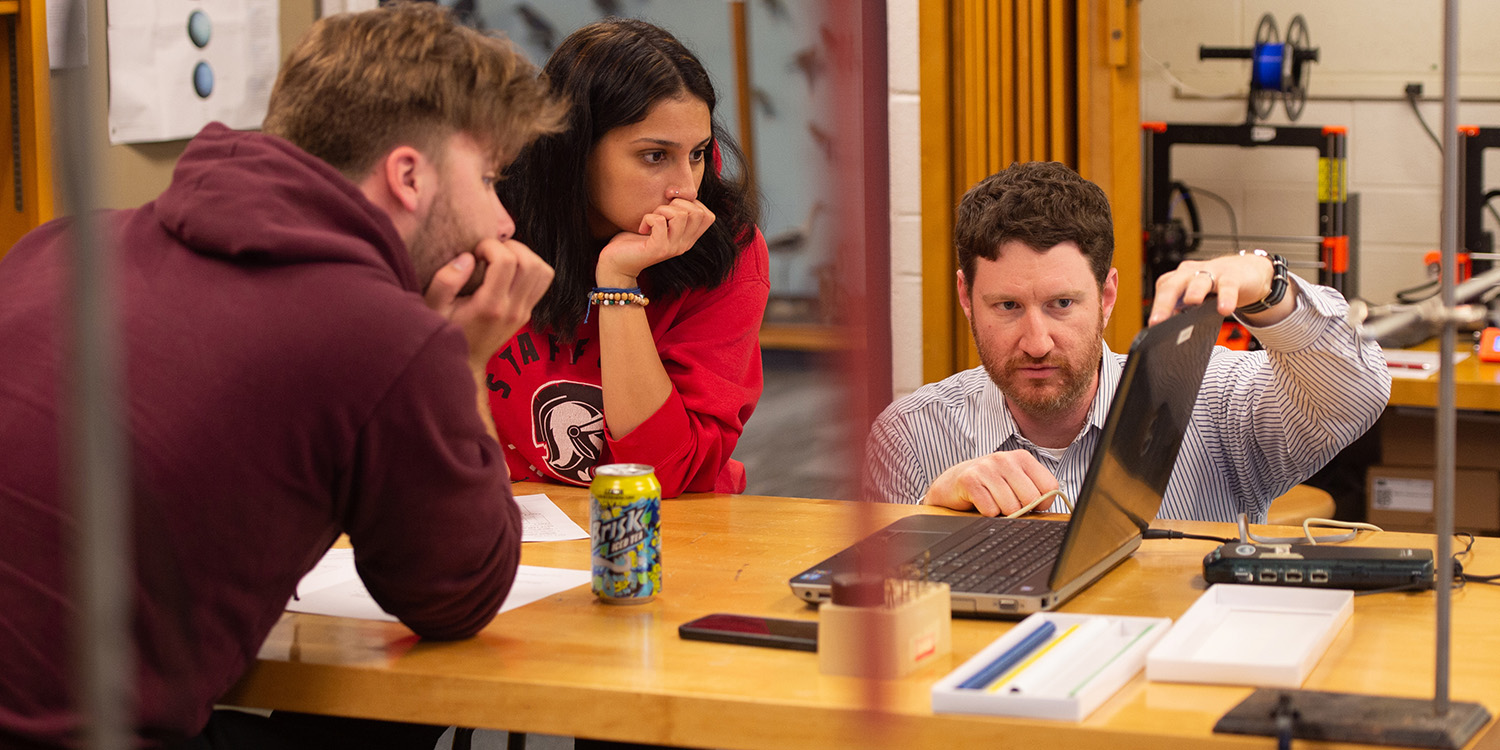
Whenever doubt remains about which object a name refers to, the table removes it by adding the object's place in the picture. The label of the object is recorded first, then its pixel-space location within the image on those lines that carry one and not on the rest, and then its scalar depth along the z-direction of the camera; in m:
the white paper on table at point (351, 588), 3.77
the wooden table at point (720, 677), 3.46
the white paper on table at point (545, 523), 4.04
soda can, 3.73
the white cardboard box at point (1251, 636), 3.49
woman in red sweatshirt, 4.23
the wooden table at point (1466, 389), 5.08
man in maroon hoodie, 3.46
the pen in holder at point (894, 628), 3.51
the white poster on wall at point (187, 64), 5.50
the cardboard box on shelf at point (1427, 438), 5.65
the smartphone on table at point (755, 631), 3.61
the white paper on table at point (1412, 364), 5.37
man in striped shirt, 4.10
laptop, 3.67
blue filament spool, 6.61
